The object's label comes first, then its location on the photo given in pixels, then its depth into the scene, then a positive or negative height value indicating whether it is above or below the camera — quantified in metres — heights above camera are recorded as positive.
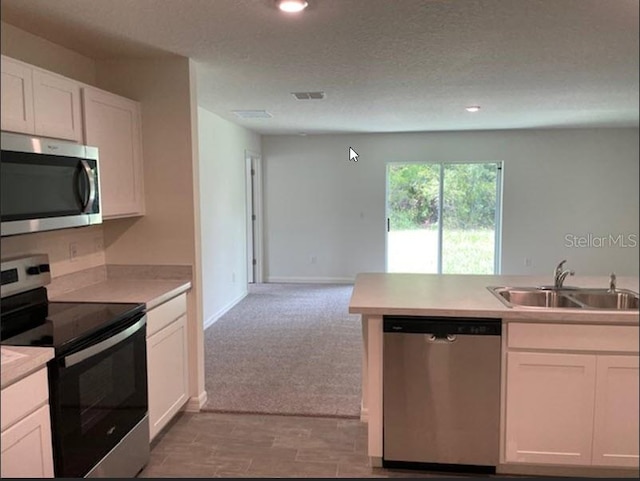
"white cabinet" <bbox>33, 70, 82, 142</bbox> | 1.92 +0.44
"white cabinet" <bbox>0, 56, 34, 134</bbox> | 1.71 +0.42
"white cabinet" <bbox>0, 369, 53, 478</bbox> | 1.32 -0.67
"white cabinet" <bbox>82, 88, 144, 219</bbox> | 2.29 +0.33
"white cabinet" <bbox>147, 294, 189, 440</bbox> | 2.31 -0.81
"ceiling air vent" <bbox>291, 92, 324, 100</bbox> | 3.29 +0.80
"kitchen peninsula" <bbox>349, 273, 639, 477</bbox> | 1.58 -0.62
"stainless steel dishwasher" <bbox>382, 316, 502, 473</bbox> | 2.02 -0.81
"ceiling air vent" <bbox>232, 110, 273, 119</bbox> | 4.02 +0.83
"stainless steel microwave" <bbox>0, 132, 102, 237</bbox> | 1.67 +0.10
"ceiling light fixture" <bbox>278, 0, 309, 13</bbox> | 1.82 +0.80
